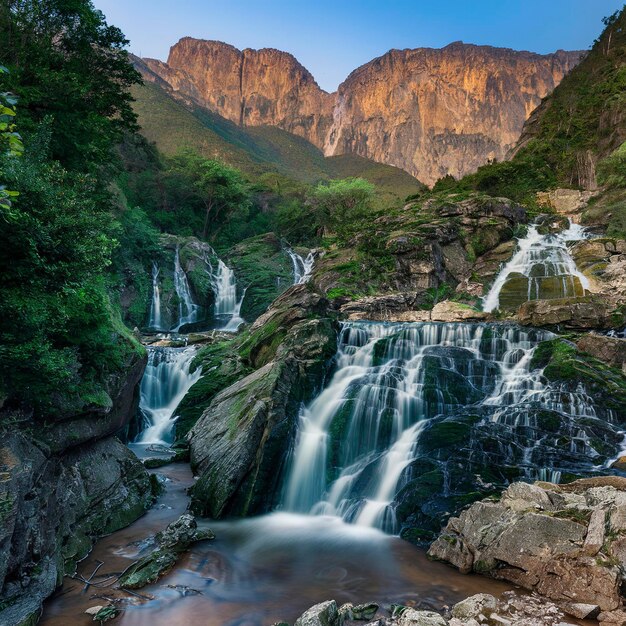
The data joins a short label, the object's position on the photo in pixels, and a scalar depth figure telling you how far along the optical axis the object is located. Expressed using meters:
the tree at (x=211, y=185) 41.22
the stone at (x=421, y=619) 5.15
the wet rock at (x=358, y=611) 5.93
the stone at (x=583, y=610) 5.76
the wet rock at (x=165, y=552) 6.76
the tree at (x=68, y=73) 12.94
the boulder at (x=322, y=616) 5.30
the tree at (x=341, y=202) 46.09
